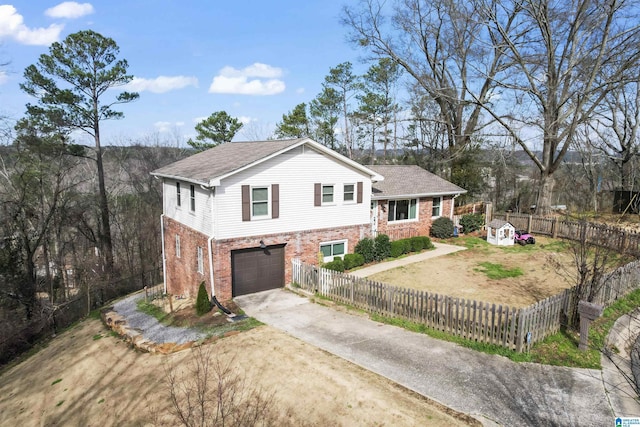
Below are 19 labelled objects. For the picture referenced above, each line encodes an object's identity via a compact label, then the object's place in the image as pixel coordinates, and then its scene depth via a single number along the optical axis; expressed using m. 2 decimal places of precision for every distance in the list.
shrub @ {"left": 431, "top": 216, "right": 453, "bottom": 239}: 25.20
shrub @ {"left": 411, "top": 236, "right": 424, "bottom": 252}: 22.38
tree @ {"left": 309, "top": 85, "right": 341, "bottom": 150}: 43.88
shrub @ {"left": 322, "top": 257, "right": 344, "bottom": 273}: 18.15
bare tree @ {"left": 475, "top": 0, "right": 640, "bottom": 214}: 24.72
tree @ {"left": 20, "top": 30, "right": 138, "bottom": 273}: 25.21
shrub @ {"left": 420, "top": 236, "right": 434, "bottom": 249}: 22.84
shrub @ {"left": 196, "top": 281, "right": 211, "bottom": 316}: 14.94
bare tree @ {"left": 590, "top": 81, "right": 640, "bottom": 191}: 33.25
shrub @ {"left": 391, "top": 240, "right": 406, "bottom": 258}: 21.41
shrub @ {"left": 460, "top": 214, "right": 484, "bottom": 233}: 26.62
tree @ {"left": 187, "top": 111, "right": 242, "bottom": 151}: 36.94
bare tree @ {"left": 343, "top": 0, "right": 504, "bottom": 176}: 30.03
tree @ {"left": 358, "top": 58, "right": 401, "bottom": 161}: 41.00
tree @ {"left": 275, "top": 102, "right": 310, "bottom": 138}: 40.65
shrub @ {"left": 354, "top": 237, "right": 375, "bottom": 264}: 19.91
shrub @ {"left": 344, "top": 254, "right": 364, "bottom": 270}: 18.88
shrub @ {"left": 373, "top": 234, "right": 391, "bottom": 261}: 20.50
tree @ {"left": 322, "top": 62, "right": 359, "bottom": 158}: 42.75
